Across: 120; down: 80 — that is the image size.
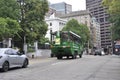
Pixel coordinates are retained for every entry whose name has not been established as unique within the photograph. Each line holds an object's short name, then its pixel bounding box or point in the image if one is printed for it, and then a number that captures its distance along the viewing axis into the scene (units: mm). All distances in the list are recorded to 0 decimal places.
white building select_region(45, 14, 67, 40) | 42652
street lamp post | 17568
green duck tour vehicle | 14272
